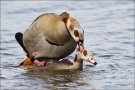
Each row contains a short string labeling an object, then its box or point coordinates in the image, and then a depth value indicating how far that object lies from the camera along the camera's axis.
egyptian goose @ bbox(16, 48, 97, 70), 11.43
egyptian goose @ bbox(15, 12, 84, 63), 11.04
